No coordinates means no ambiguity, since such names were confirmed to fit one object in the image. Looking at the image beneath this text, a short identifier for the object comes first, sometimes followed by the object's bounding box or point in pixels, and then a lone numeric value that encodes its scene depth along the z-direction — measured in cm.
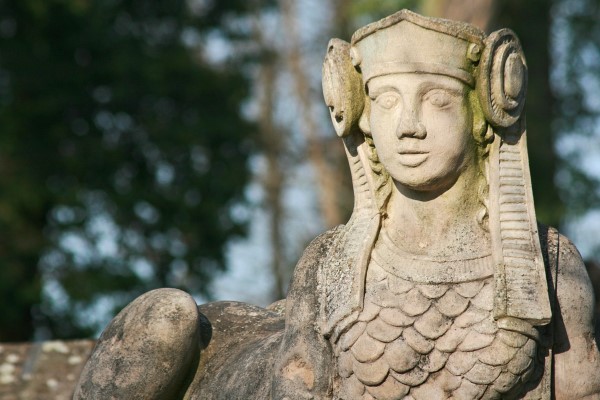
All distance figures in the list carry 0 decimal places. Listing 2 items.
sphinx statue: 956
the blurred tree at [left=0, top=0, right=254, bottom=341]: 2950
